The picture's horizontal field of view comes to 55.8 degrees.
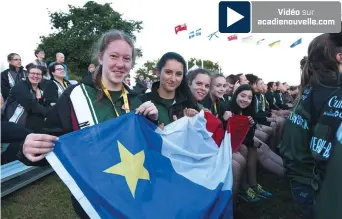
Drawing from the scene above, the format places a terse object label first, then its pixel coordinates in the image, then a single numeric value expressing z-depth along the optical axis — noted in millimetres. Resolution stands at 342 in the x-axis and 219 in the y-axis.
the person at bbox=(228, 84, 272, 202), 4750
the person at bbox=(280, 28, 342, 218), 1743
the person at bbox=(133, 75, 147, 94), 10286
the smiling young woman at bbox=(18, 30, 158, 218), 1965
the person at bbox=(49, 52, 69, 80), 8404
